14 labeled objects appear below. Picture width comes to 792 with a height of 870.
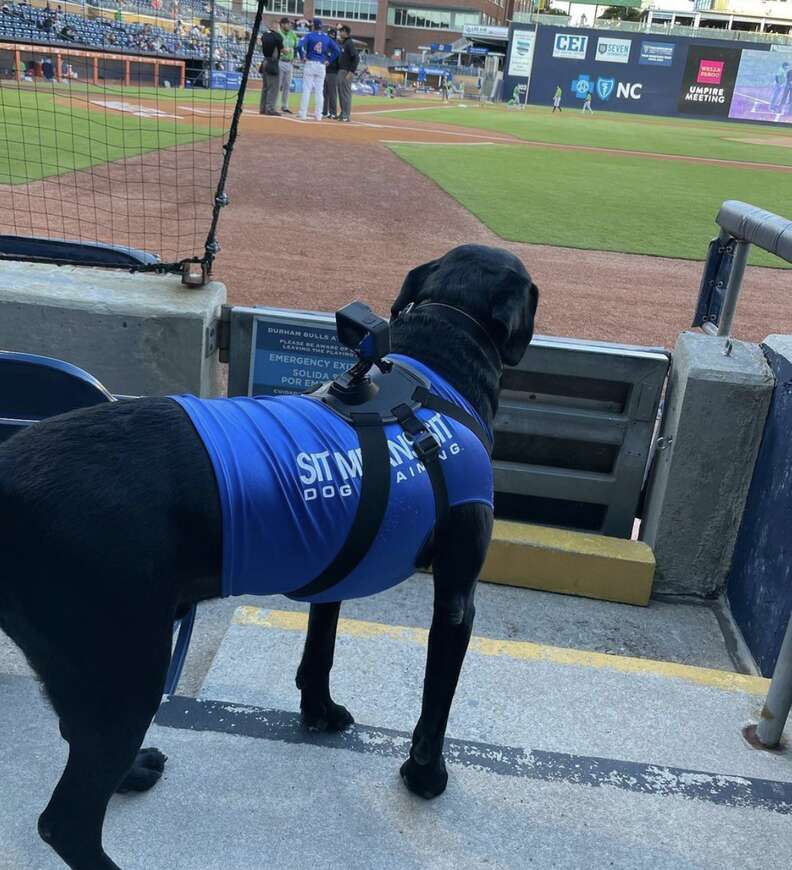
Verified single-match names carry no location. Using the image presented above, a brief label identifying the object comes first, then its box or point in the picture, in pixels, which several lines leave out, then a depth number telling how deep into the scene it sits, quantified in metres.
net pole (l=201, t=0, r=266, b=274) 4.19
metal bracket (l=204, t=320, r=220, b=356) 4.11
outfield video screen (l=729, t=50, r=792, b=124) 48.66
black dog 1.60
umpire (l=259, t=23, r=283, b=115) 20.31
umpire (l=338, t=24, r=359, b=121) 22.20
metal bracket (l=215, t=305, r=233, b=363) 4.20
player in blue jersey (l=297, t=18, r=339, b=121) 21.30
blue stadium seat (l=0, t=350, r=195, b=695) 2.77
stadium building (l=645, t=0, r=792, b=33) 80.88
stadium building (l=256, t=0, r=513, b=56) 77.00
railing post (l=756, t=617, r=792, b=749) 2.53
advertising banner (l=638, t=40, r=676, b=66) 49.34
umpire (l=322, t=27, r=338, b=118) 24.02
